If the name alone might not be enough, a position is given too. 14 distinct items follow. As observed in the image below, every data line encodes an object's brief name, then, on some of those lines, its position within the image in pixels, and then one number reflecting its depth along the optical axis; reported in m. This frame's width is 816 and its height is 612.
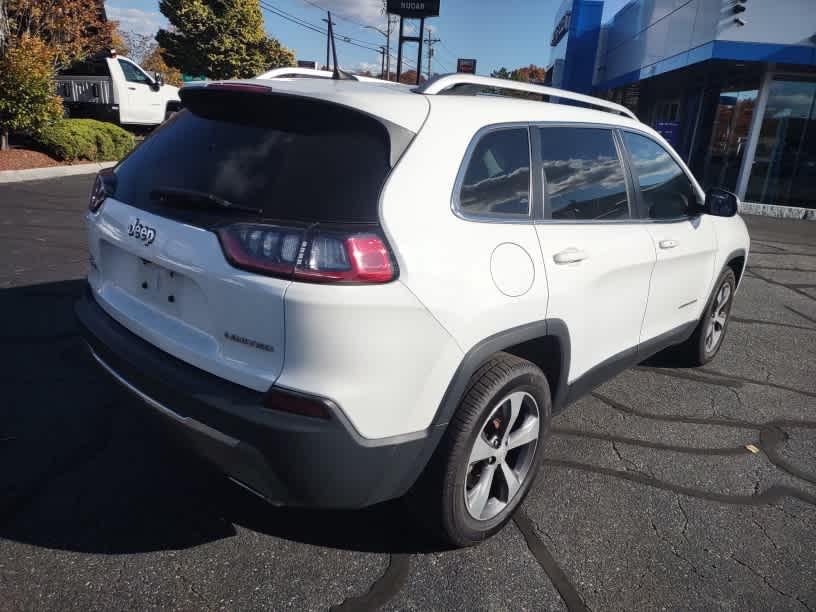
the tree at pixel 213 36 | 32.19
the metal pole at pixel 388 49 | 57.59
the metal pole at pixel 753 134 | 14.81
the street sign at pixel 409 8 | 30.23
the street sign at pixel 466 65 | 41.38
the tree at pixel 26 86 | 11.80
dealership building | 13.71
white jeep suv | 1.96
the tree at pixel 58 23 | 13.20
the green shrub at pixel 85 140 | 12.92
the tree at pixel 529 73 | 101.78
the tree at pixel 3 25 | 12.32
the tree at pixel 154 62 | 47.59
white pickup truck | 16.52
